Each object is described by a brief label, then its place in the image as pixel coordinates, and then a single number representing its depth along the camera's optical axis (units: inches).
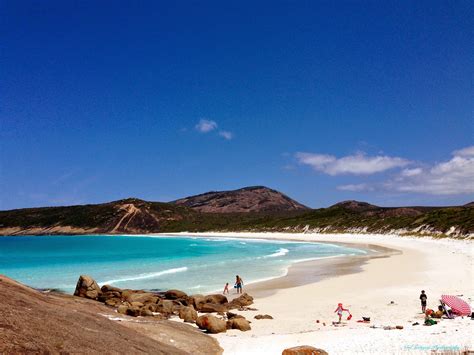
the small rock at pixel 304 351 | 471.5
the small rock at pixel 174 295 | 971.9
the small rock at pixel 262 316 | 789.7
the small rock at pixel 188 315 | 765.3
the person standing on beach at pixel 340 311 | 725.9
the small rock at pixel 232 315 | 757.1
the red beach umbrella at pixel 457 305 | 666.4
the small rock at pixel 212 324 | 677.7
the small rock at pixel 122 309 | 714.8
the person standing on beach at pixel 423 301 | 740.0
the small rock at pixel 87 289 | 890.7
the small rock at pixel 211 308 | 865.5
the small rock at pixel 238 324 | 699.4
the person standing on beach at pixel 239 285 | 1092.2
